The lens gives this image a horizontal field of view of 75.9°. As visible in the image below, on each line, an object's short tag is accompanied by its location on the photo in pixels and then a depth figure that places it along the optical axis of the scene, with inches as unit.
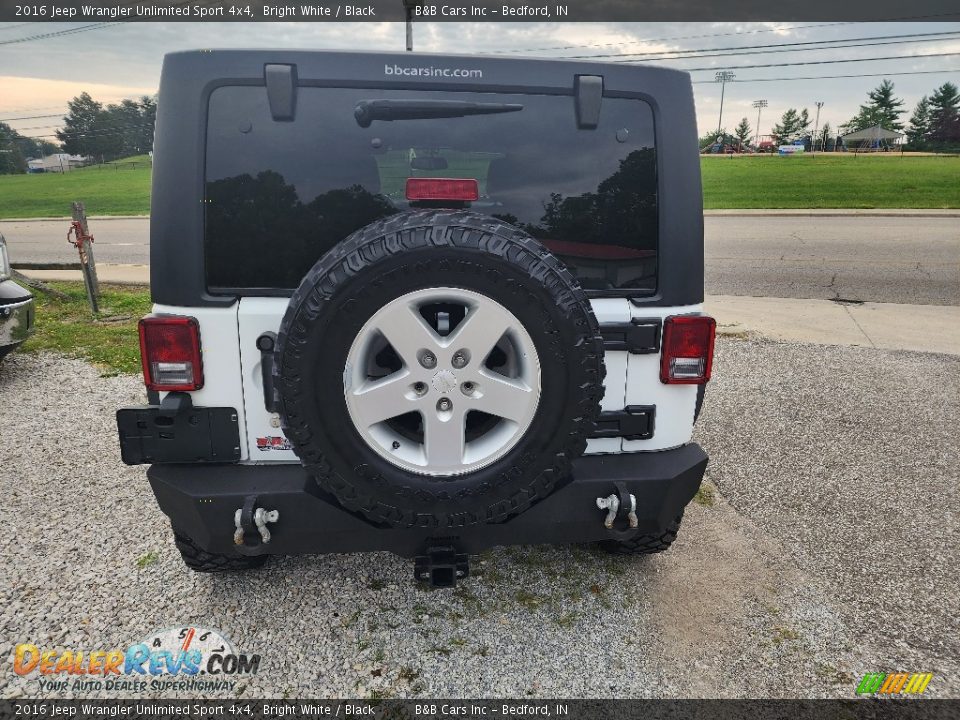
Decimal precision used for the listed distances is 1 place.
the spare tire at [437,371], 73.4
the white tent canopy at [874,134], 3715.6
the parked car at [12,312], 198.5
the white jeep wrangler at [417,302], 75.6
